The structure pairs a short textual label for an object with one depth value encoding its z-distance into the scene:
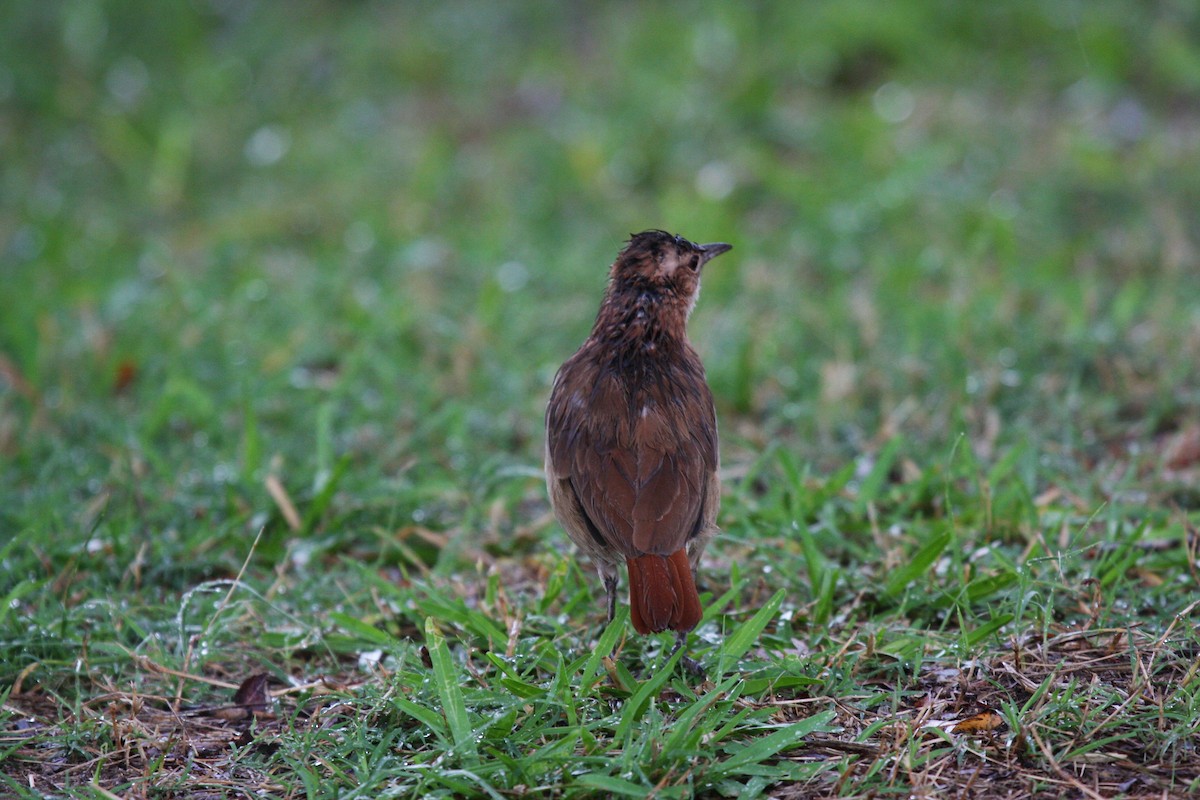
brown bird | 6.68
